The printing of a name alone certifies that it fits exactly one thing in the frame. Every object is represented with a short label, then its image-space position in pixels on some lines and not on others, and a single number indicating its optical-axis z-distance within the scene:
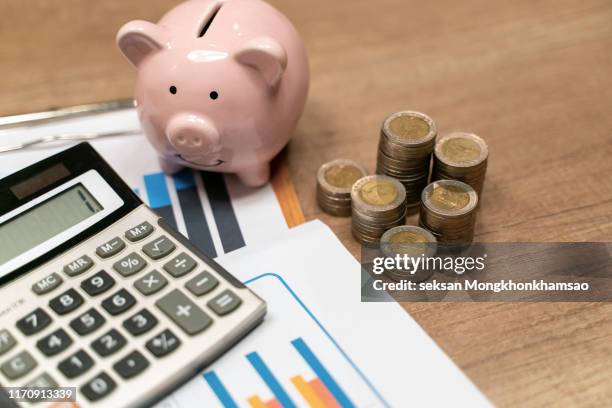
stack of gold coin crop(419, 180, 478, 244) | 0.60
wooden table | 0.58
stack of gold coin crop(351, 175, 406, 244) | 0.61
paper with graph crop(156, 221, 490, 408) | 0.56
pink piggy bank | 0.60
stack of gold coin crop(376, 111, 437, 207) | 0.62
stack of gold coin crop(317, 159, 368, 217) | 0.64
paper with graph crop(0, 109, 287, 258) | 0.63
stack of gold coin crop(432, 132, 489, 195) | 0.62
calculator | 0.55
